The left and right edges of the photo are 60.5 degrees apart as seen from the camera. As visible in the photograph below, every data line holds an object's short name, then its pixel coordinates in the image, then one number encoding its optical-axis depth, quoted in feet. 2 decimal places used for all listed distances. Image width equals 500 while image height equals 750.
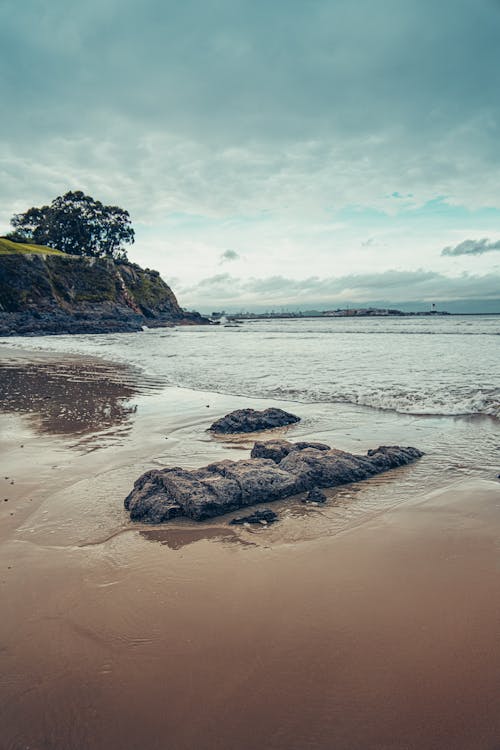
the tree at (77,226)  268.00
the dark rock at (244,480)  15.46
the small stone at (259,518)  15.03
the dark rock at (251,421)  27.30
